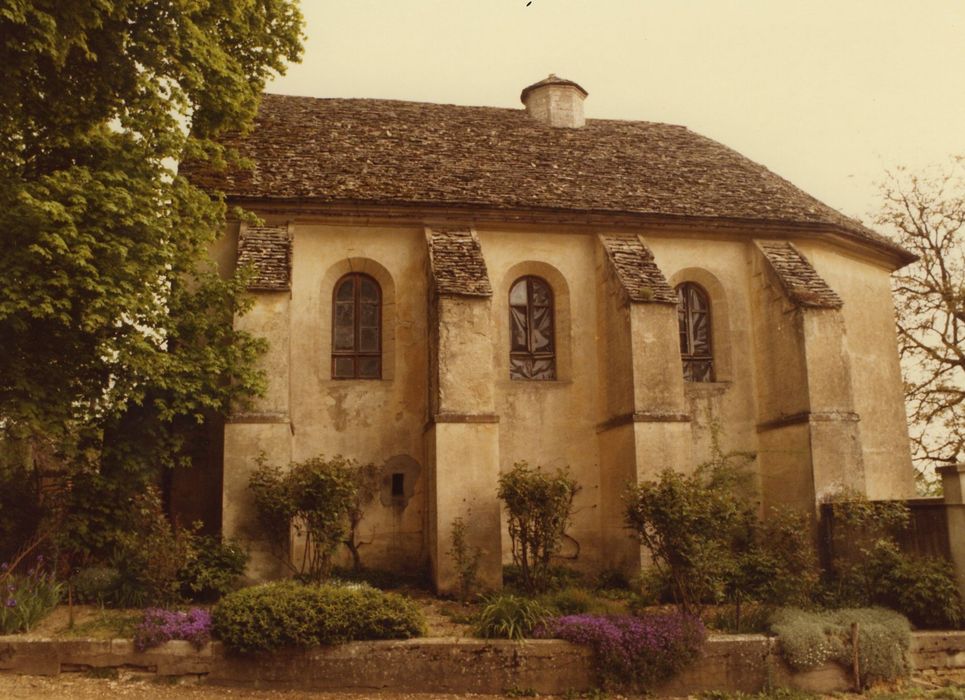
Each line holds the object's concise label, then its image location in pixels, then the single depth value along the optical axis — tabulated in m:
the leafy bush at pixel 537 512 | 14.11
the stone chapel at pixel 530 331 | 15.51
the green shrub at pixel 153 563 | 12.73
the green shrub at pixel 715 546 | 12.38
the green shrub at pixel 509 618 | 11.45
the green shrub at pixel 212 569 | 13.43
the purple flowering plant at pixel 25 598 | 11.33
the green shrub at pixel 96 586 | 12.99
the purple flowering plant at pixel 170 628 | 10.95
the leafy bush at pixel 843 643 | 11.55
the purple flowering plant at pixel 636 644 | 11.09
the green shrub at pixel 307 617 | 10.90
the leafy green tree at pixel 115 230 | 11.88
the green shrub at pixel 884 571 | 12.94
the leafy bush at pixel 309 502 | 13.71
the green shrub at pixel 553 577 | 14.77
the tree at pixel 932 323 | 25.27
